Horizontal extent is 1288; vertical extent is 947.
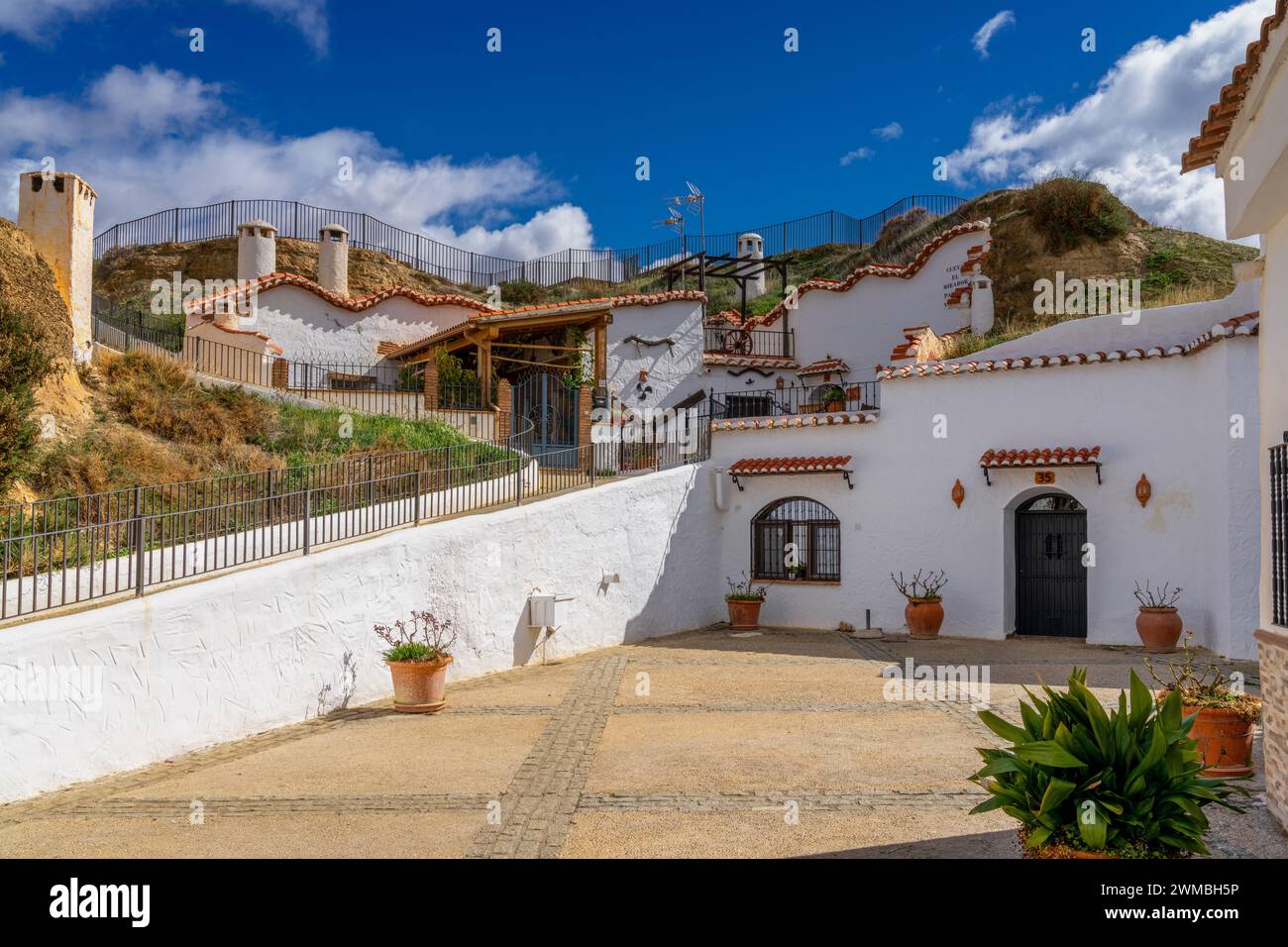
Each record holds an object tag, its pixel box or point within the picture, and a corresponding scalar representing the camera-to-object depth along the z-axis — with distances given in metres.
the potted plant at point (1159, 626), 14.12
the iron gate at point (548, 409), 20.86
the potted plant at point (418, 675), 10.80
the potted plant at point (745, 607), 17.92
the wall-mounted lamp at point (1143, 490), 14.64
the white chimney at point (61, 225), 15.75
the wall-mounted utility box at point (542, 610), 13.84
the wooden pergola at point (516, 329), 20.45
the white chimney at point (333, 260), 27.72
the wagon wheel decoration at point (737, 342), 27.45
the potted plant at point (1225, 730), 7.37
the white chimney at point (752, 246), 36.56
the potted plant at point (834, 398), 21.86
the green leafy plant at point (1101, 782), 5.09
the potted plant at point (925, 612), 16.16
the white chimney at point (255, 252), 27.06
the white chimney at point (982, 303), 22.64
